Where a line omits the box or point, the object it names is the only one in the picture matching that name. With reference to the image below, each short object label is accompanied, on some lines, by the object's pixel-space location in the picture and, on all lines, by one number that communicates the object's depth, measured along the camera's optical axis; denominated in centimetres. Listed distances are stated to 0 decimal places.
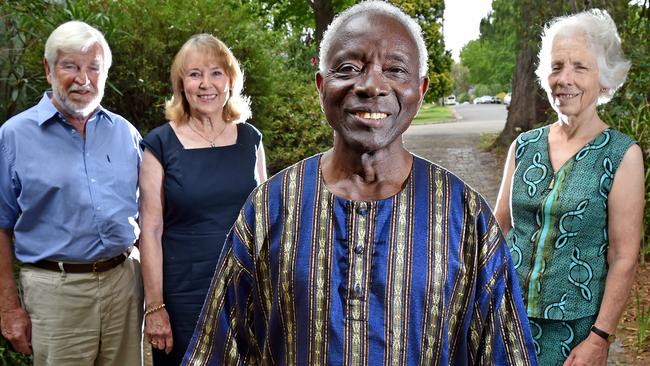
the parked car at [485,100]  7801
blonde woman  315
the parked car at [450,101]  7384
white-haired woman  251
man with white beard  318
